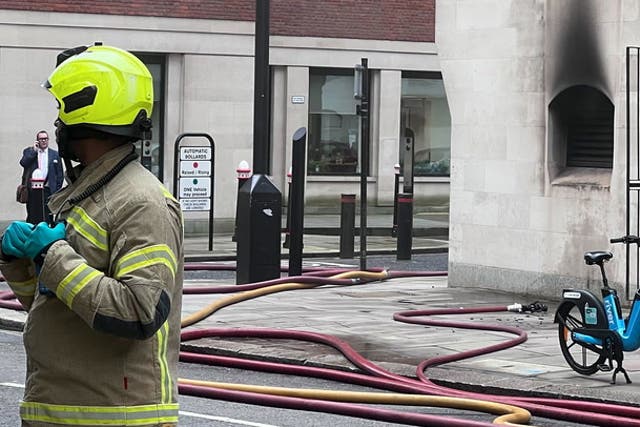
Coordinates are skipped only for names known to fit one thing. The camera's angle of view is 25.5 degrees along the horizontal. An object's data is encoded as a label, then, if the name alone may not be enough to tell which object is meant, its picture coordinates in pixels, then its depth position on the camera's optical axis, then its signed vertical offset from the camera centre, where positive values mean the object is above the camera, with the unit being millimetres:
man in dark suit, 20281 -278
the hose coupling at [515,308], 13901 -1409
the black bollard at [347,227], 21875 -1029
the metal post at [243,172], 21728 -192
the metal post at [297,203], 16953 -515
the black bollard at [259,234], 16172 -860
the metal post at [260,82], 17016 +948
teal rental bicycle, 10227 -1196
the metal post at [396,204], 25953 -798
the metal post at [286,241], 23016 -1336
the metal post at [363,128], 17406 +417
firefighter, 3369 -273
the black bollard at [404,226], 21266 -955
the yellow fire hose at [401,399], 8562 -1479
